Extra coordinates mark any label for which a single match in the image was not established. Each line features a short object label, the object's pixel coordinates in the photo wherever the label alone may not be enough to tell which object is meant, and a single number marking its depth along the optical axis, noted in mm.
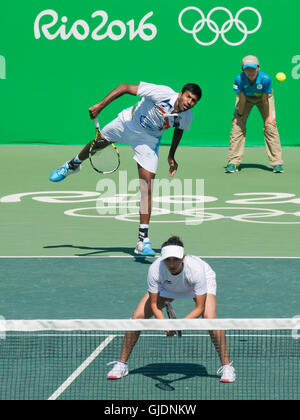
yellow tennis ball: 48382
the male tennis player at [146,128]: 24853
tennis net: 14795
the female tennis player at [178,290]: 16502
